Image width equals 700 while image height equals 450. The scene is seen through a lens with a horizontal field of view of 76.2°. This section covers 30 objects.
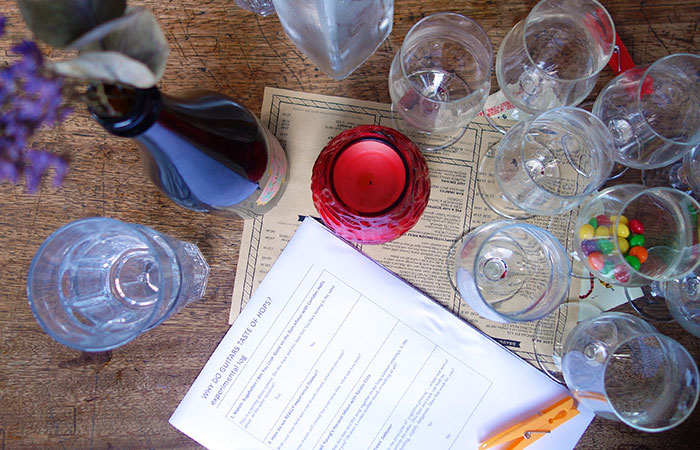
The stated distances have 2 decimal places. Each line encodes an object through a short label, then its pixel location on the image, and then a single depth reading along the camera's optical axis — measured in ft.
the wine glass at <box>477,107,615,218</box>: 1.54
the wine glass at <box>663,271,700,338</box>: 1.71
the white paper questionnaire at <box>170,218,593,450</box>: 1.73
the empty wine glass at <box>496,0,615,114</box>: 1.56
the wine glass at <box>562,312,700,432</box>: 1.57
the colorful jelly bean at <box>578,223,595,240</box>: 1.66
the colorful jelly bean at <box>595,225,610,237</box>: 1.63
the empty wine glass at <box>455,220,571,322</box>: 1.55
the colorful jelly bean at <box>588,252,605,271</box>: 1.64
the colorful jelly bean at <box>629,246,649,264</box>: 1.67
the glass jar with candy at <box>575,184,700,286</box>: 1.60
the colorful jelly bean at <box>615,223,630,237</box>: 1.65
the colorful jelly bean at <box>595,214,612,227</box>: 1.64
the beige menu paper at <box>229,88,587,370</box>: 1.75
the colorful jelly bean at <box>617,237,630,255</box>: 1.66
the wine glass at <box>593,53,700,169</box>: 1.65
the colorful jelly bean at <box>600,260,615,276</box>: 1.62
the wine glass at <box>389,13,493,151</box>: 1.51
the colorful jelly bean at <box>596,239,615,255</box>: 1.61
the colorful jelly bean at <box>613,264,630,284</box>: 1.60
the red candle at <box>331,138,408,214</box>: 1.43
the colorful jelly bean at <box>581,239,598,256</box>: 1.65
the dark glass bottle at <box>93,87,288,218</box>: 0.99
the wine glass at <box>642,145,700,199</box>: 1.77
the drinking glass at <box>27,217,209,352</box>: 1.38
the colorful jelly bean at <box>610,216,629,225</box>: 1.63
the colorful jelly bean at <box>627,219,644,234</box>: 1.71
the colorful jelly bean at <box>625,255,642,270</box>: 1.65
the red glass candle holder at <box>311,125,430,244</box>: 1.41
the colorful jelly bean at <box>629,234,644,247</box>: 1.70
